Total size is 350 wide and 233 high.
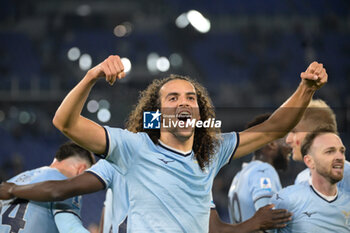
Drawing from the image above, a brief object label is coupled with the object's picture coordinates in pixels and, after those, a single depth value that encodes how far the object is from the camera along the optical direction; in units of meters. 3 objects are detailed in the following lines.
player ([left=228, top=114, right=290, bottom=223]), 6.87
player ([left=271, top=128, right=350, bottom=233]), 5.95
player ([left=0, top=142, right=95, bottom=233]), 5.66
